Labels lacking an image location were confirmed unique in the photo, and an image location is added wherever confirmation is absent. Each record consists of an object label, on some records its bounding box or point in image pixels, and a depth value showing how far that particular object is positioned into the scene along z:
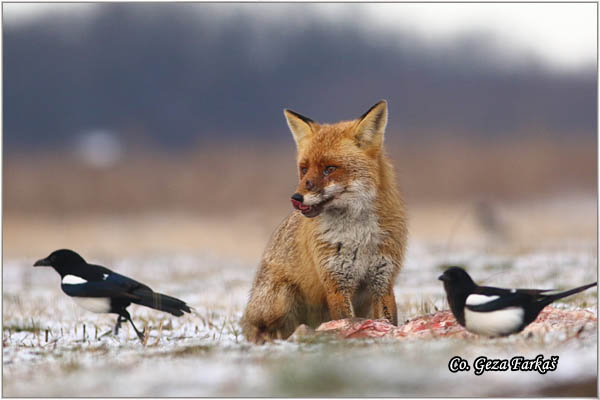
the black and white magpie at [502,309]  13.85
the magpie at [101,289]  16.19
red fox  15.40
